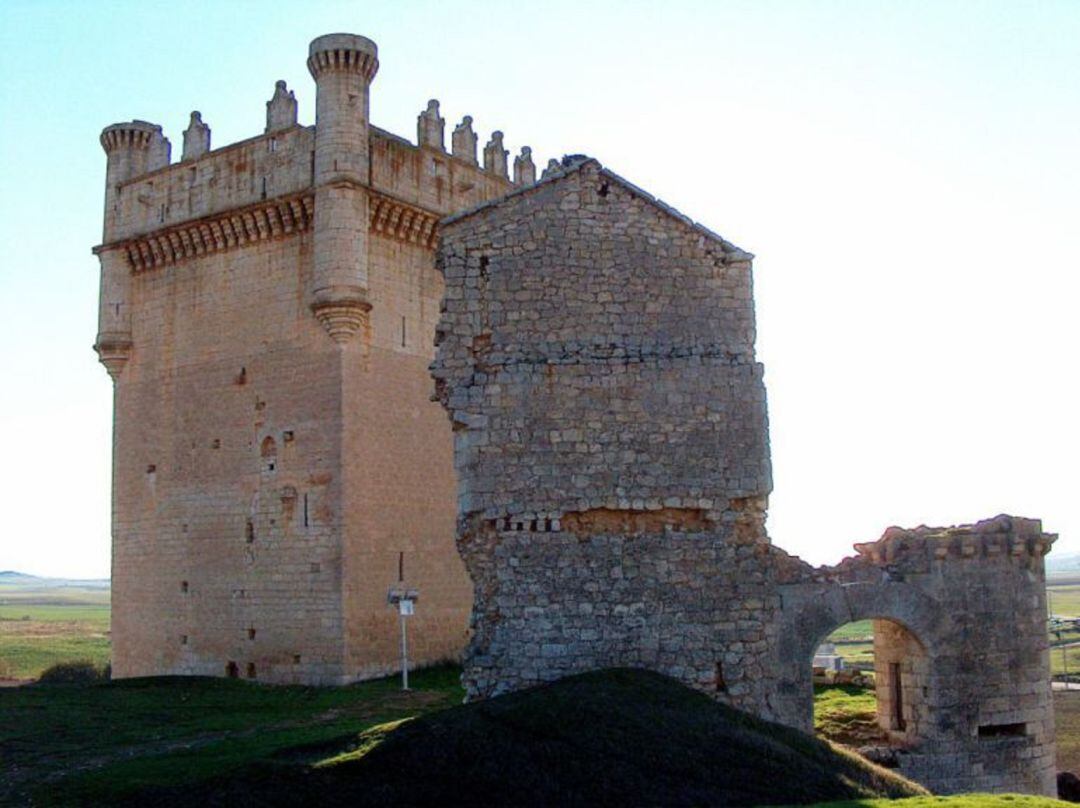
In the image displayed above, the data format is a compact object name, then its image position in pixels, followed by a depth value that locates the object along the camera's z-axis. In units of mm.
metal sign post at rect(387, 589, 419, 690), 22000
